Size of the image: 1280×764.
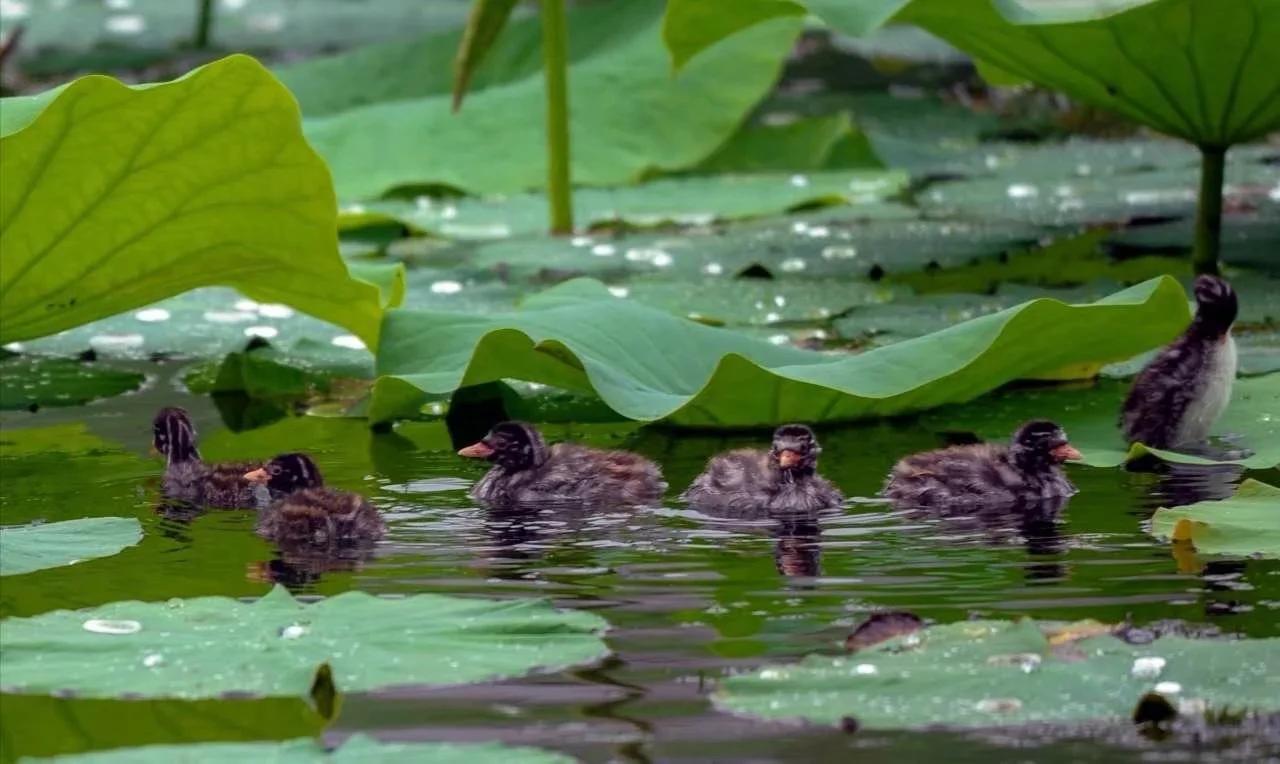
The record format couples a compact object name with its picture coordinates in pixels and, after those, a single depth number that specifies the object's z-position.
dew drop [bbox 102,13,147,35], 35.44
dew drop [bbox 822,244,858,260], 19.17
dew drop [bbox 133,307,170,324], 17.44
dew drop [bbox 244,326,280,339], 16.94
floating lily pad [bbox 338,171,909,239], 22.16
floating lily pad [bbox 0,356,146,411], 15.30
